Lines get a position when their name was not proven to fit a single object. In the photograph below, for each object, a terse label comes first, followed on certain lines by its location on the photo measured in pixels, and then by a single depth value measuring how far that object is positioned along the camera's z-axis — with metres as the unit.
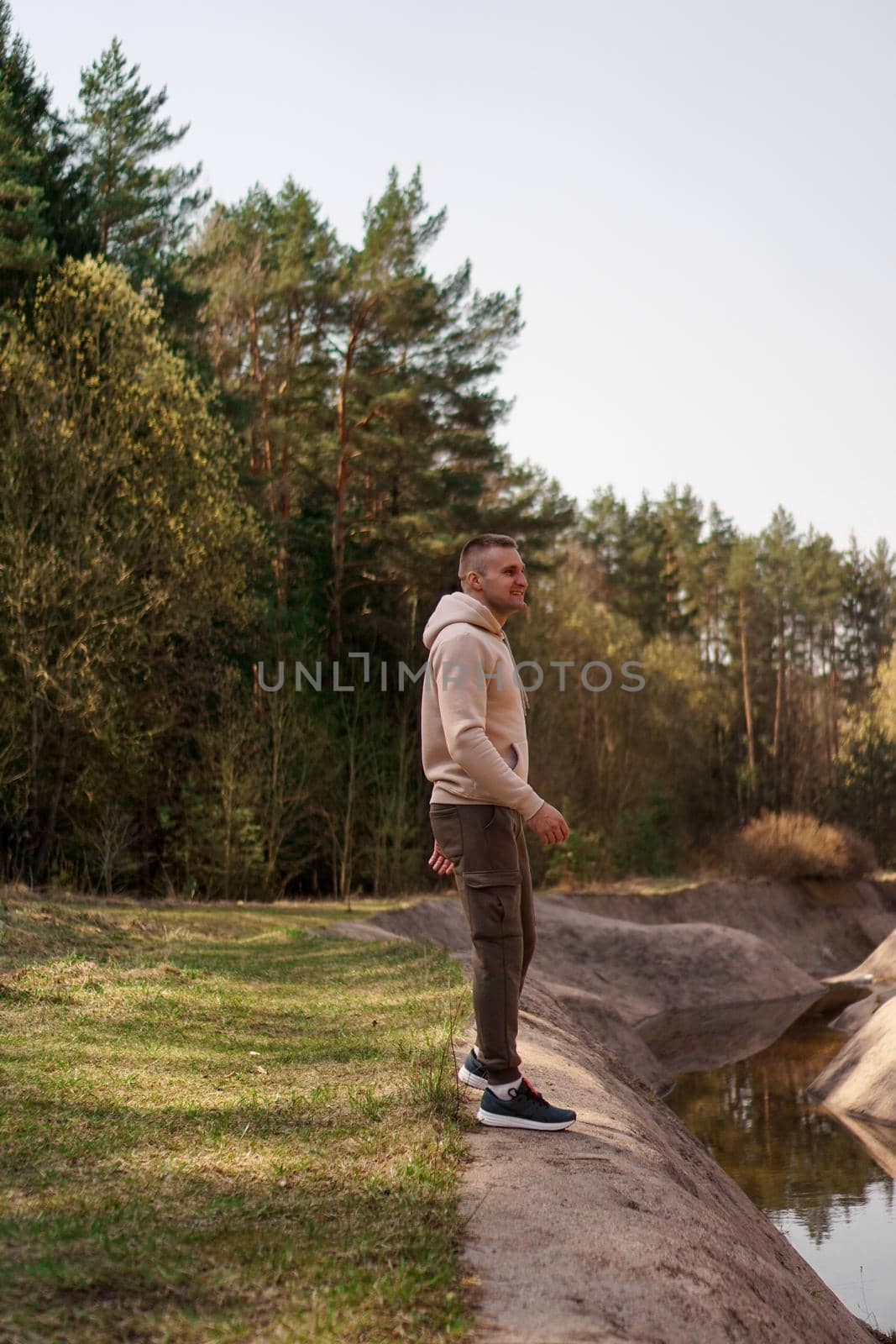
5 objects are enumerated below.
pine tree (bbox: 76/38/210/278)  24.03
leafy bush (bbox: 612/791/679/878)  33.50
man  4.99
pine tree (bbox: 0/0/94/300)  21.28
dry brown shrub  33.19
